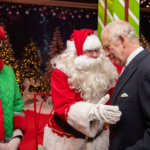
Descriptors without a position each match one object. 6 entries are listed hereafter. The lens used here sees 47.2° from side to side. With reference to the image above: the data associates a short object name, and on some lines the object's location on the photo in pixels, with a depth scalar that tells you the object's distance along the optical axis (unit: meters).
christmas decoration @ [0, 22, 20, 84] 5.26
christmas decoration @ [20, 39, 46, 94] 5.46
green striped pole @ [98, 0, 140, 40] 2.22
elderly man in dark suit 1.01
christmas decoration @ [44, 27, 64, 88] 5.50
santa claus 1.69
